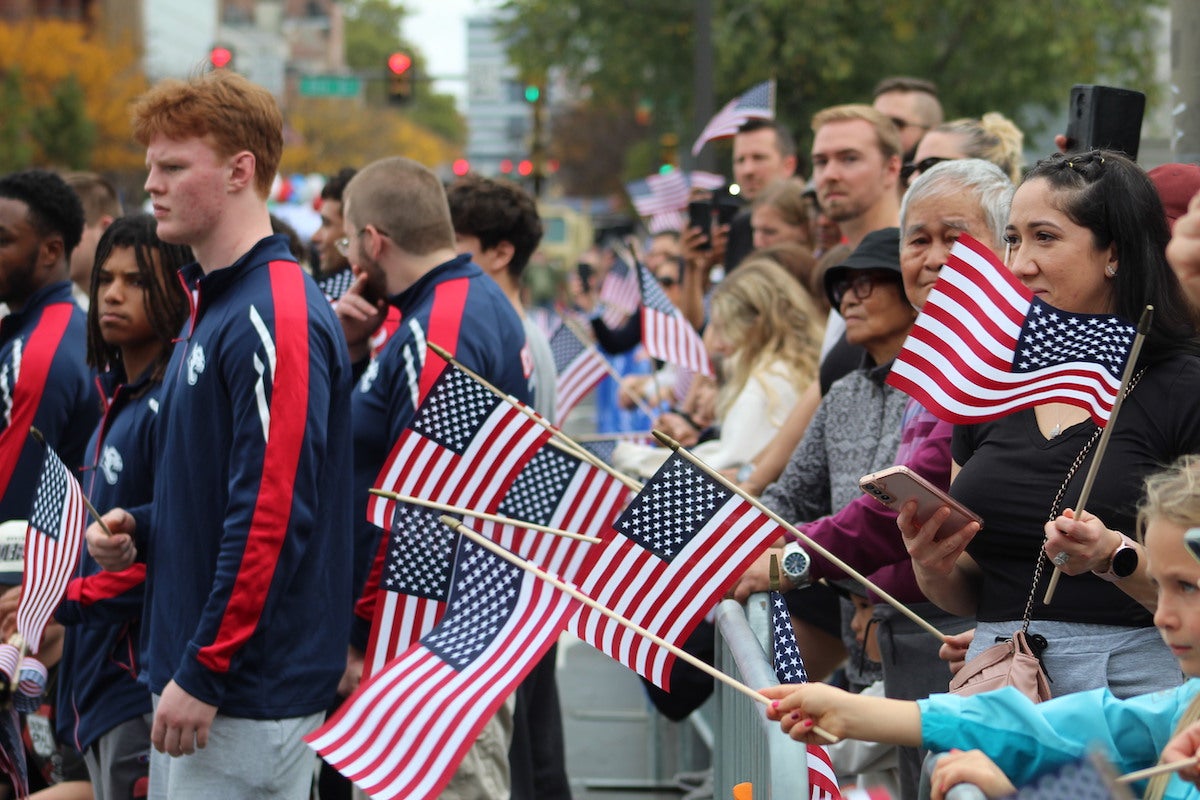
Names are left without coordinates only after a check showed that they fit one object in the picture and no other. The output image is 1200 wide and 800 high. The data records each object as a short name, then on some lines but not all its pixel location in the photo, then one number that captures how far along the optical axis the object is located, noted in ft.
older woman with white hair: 14.69
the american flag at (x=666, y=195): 43.47
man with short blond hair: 22.39
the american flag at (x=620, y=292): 38.91
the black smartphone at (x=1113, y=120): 16.01
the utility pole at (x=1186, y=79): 19.51
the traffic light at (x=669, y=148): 99.80
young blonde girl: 9.30
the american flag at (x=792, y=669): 11.71
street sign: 132.46
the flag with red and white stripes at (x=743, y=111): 36.68
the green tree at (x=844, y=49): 82.74
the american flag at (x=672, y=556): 12.86
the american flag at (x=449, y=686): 13.09
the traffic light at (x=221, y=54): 96.58
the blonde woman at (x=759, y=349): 21.98
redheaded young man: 13.61
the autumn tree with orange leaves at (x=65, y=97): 142.82
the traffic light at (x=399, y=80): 104.78
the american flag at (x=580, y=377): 29.58
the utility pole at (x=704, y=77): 49.34
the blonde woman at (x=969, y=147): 21.36
